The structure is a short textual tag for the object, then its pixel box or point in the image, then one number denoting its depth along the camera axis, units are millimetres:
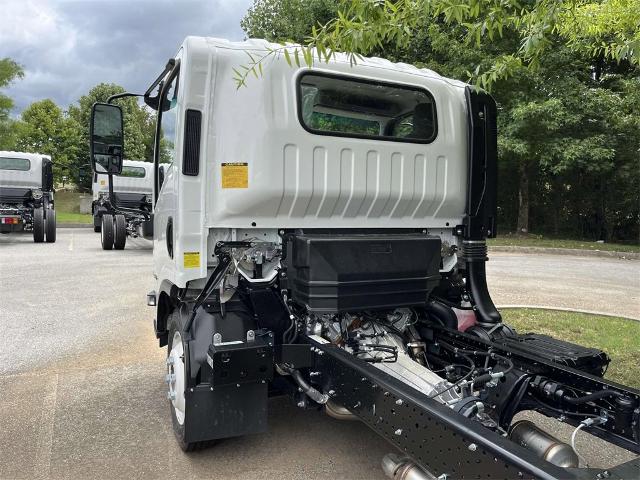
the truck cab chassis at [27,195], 16078
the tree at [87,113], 29809
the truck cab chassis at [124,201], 14388
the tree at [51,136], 39250
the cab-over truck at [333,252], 2660
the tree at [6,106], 26953
